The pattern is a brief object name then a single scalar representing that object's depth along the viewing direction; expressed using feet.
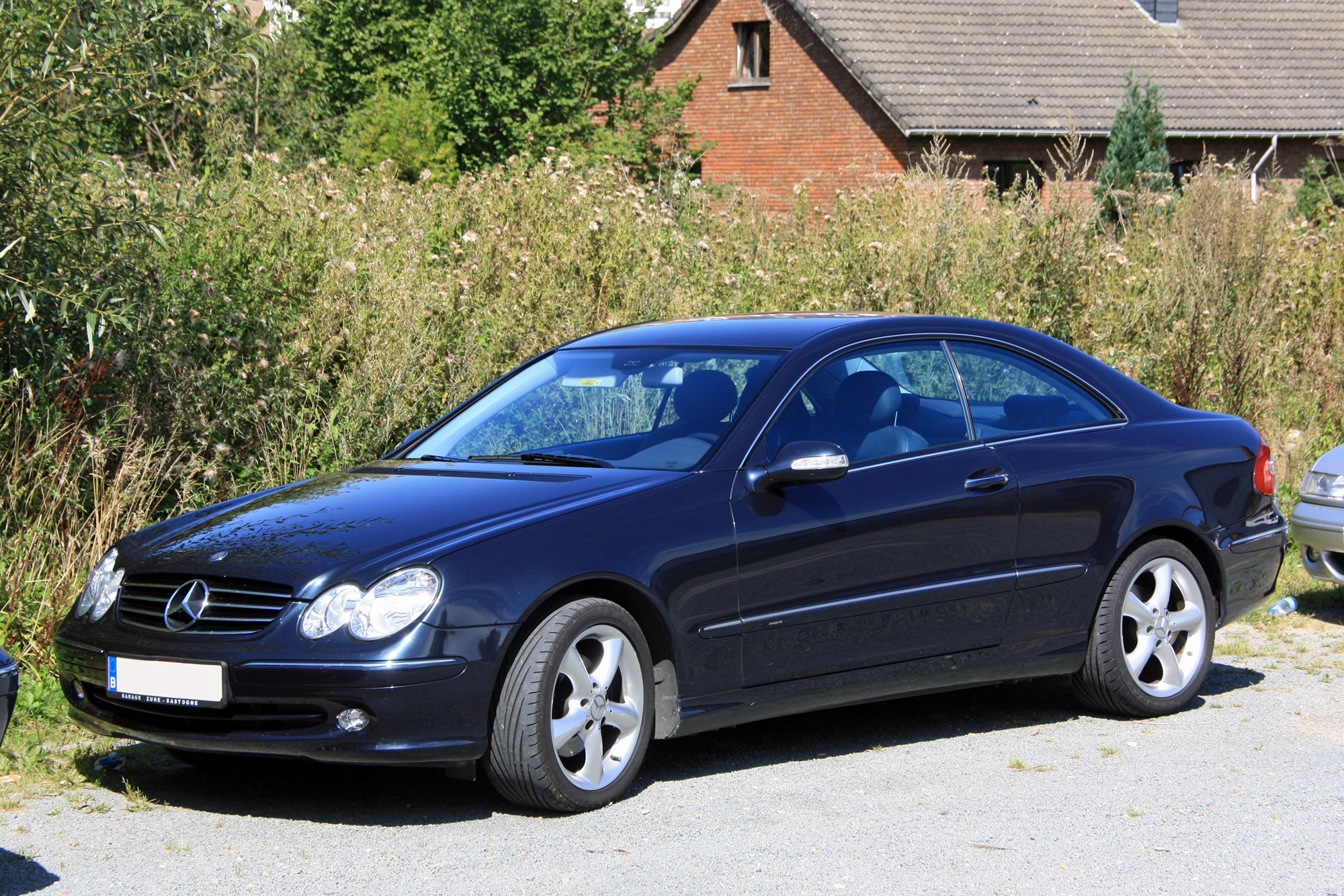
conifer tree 96.27
